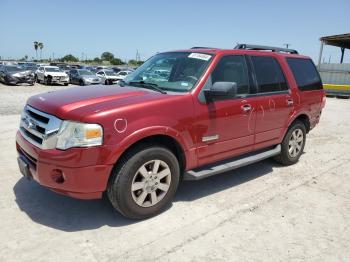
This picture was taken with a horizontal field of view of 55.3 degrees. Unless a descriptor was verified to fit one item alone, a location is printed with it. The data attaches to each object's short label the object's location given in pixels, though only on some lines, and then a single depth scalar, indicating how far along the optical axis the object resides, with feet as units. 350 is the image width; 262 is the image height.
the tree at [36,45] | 417.90
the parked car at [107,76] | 88.89
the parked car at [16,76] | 75.05
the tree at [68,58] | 420.85
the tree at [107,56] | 399.03
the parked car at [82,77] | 84.28
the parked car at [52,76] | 84.07
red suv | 10.62
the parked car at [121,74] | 91.61
